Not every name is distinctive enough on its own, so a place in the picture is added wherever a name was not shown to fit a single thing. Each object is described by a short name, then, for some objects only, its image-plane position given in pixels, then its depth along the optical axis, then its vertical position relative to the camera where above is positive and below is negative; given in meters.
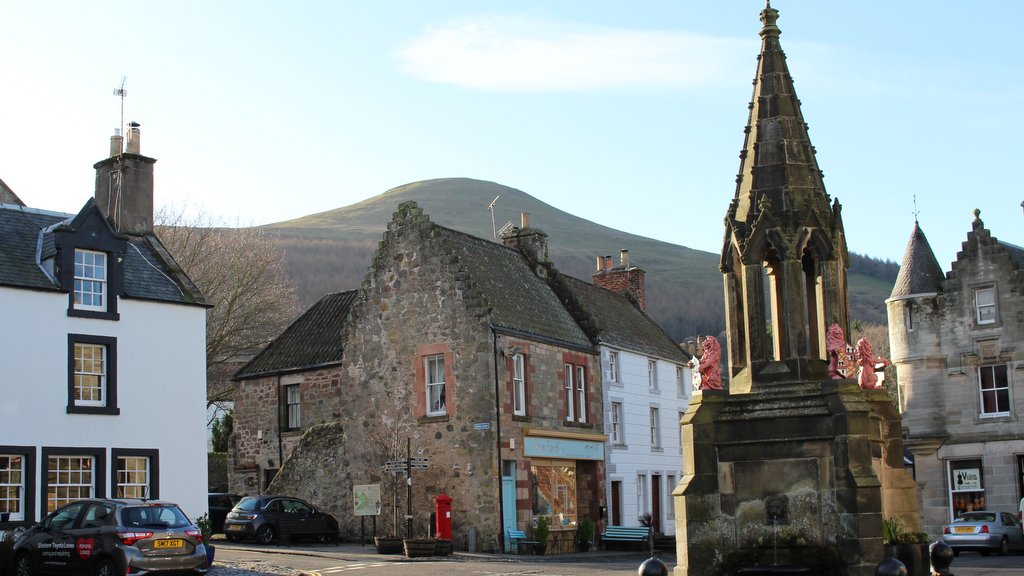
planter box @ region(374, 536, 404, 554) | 31.06 -2.45
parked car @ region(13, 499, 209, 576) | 20.19 -1.41
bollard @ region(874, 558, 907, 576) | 13.84 -1.52
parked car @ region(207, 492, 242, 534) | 37.27 -1.62
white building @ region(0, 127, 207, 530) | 26.14 +2.12
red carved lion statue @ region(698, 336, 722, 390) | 17.78 +1.14
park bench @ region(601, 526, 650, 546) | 36.53 -2.77
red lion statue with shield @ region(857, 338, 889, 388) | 17.80 +1.10
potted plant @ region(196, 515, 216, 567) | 26.61 -1.58
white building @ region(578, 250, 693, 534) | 41.47 +1.42
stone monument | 16.64 +0.43
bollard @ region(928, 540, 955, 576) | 16.78 -1.70
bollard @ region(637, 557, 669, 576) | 14.22 -1.48
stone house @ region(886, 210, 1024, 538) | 41.53 +2.09
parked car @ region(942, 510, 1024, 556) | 35.03 -2.94
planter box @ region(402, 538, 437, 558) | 29.83 -2.41
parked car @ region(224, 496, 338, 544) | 33.56 -1.88
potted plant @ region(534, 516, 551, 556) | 35.03 -2.63
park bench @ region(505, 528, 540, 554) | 34.41 -2.64
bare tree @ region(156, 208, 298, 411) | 51.66 +7.49
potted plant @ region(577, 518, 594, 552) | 38.06 -2.81
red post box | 33.55 -1.86
